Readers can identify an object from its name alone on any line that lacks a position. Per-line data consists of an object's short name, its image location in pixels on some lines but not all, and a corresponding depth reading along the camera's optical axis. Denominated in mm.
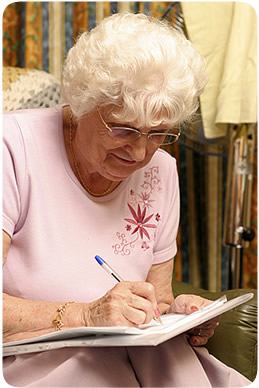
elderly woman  1543
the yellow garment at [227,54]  2147
